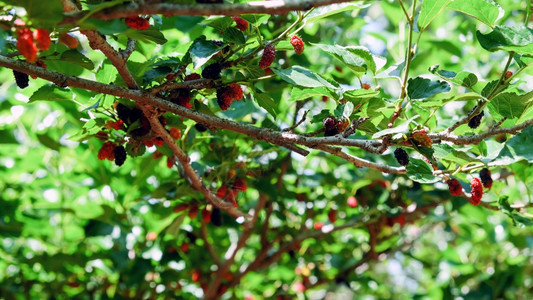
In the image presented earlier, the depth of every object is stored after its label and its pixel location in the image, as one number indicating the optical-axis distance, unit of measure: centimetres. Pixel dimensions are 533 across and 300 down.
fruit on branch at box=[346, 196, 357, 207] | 248
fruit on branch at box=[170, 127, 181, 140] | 169
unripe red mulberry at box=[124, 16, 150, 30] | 110
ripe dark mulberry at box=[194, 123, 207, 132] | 164
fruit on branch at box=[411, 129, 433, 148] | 124
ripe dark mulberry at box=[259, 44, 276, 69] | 127
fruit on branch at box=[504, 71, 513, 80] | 132
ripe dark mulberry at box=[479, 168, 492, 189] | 153
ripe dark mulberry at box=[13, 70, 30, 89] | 131
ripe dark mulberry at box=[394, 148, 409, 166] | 132
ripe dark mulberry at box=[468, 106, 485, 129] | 139
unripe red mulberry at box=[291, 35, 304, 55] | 131
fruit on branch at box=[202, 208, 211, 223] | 207
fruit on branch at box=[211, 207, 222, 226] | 205
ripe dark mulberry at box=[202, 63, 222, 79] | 131
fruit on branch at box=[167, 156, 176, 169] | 177
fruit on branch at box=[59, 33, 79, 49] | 118
